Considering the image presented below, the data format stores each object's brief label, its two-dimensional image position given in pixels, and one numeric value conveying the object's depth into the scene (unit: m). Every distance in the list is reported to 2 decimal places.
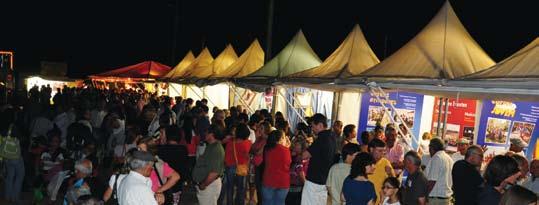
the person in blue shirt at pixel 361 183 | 6.10
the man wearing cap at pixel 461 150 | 8.69
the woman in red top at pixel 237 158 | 8.80
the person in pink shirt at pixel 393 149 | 9.40
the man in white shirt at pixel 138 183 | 4.90
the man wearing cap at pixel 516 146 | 8.33
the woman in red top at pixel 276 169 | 8.02
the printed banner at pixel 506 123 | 9.33
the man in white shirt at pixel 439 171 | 7.43
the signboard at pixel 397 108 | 11.67
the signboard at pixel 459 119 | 10.75
